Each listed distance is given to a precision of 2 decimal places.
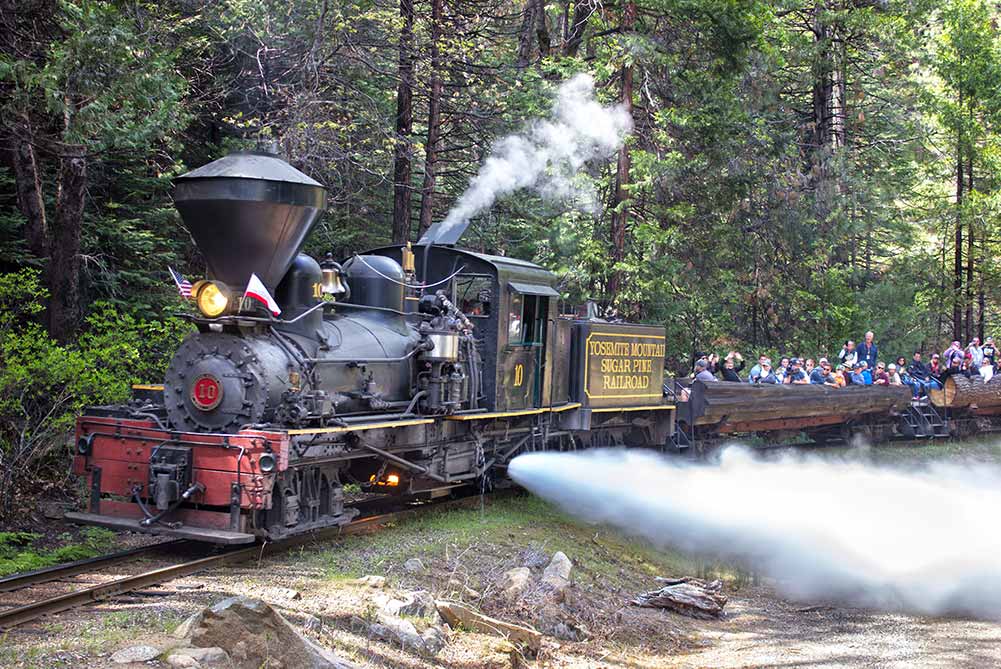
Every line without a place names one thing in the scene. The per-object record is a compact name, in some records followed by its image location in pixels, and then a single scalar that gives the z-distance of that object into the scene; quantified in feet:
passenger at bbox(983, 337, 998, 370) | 84.84
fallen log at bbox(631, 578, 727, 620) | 33.88
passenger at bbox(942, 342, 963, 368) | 77.36
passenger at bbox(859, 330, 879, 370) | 72.84
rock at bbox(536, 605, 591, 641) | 28.66
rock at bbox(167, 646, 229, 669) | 18.38
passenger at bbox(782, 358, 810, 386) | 65.62
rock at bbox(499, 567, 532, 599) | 29.73
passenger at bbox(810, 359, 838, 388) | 66.69
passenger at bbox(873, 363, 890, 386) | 73.26
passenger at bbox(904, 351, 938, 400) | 76.54
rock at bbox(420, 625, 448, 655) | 23.37
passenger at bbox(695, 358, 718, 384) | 55.88
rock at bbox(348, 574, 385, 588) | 26.63
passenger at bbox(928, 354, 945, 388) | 76.43
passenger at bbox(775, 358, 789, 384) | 64.49
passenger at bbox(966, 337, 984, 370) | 79.66
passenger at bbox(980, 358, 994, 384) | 78.00
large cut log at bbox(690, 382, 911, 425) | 54.60
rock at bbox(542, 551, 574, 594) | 31.22
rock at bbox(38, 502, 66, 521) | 34.50
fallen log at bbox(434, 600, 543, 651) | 25.90
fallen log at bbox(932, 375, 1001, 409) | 75.31
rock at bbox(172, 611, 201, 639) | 19.79
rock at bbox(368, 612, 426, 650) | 23.02
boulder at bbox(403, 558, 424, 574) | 30.08
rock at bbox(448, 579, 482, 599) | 29.12
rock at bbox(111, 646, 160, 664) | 18.57
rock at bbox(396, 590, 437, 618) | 24.68
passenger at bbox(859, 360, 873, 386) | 72.02
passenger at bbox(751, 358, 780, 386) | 61.82
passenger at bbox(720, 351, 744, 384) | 61.46
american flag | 30.61
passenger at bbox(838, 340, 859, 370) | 72.38
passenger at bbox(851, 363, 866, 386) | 71.46
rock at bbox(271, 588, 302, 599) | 24.54
